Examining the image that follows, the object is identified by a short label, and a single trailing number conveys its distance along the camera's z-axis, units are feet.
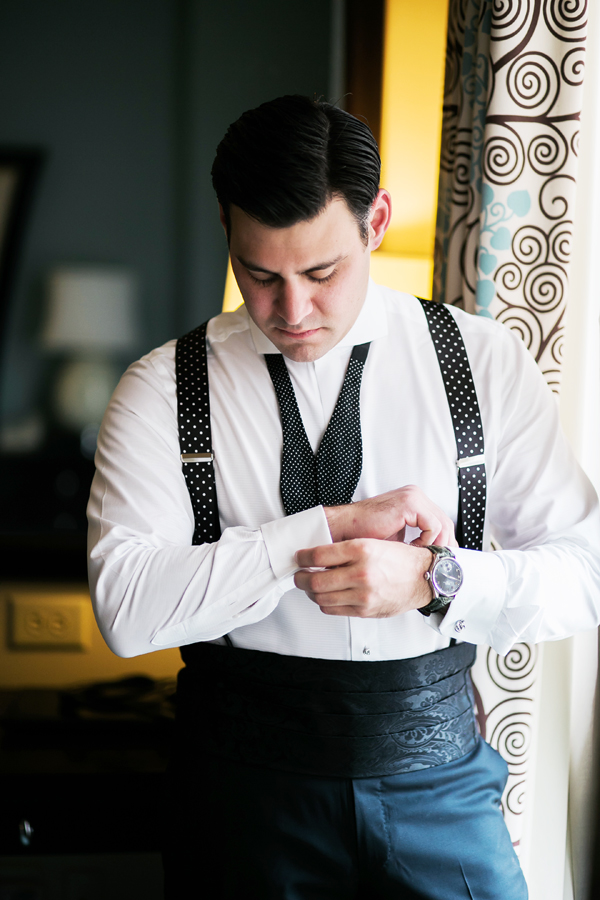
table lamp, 6.93
